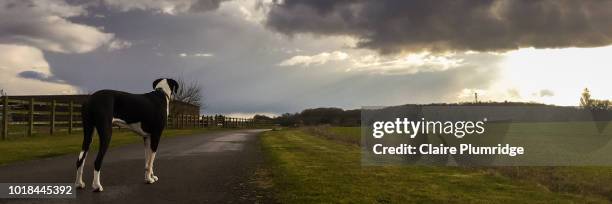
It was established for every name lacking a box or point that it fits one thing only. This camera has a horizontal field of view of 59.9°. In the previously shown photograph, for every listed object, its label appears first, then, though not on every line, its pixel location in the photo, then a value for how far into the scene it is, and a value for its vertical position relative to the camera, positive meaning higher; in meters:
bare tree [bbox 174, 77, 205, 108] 70.06 +3.74
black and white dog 8.92 +0.14
